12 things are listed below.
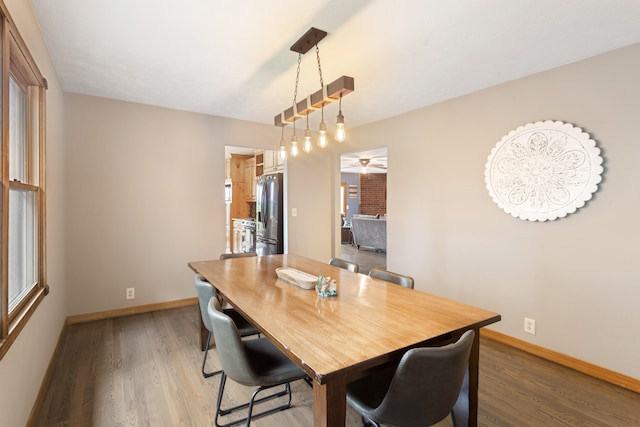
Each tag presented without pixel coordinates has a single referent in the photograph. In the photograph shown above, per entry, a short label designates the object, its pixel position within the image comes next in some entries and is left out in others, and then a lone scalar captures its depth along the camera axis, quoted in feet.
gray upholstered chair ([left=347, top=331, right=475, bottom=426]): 3.73
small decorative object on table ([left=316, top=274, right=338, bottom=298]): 5.98
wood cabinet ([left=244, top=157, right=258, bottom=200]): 21.69
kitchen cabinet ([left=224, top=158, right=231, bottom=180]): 22.98
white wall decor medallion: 7.86
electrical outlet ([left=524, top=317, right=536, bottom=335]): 8.97
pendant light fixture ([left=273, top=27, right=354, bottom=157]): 6.38
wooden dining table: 3.61
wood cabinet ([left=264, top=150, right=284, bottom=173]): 16.45
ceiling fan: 26.95
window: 4.43
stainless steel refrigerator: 15.84
